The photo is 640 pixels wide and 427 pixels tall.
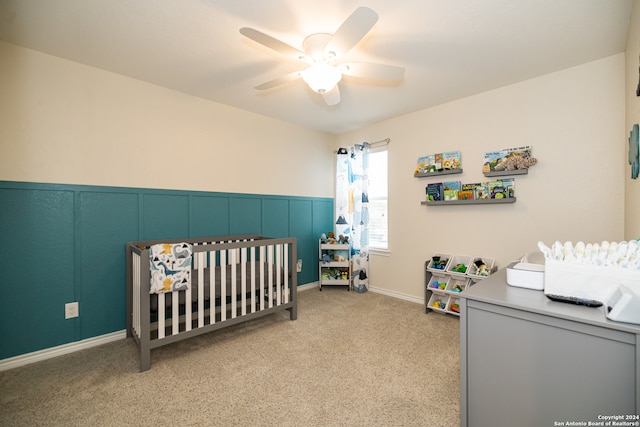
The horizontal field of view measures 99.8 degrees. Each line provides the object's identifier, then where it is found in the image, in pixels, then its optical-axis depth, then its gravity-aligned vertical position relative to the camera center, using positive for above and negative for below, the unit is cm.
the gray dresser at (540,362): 91 -57
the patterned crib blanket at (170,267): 192 -38
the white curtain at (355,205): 369 +13
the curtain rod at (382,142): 350 +97
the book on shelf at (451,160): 289 +60
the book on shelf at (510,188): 253 +25
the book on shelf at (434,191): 302 +26
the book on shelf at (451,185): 290 +32
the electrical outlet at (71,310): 212 -75
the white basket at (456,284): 277 -73
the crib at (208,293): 192 -66
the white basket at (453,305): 272 -93
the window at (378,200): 365 +21
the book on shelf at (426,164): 308 +59
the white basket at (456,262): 276 -50
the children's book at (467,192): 278 +24
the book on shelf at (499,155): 246 +57
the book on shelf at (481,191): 269 +24
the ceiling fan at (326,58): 142 +96
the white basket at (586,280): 100 -26
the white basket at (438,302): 284 -94
